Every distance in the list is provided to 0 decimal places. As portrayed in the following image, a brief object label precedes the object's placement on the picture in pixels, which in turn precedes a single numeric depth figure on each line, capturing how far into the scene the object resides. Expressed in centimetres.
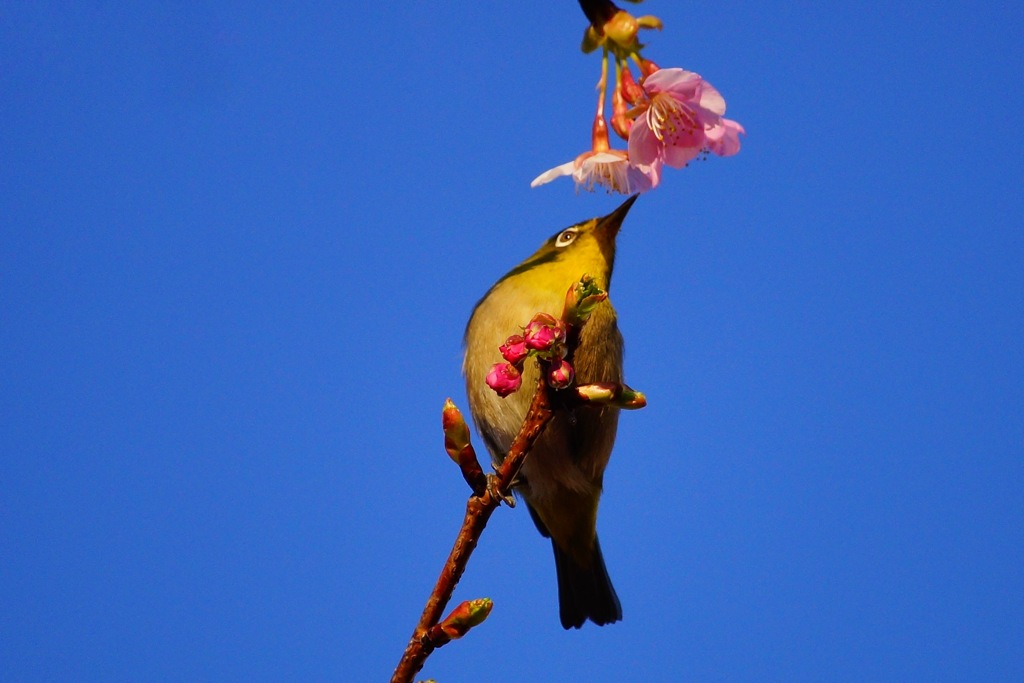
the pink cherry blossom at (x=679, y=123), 490
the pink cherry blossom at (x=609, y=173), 556
